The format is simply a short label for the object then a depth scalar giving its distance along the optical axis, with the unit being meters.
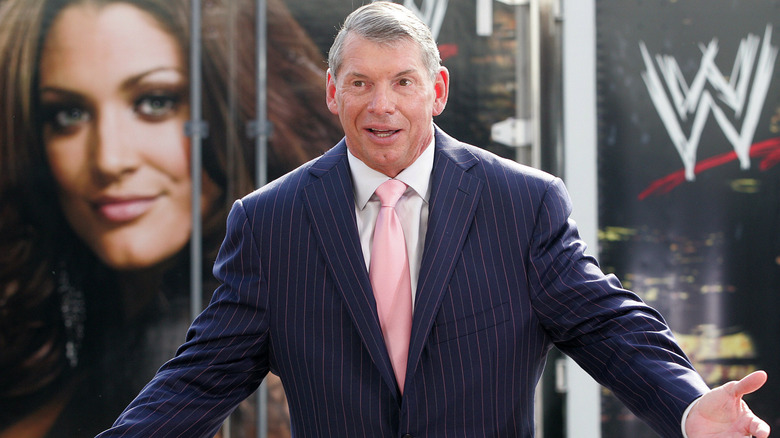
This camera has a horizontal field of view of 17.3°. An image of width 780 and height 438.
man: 3.65
